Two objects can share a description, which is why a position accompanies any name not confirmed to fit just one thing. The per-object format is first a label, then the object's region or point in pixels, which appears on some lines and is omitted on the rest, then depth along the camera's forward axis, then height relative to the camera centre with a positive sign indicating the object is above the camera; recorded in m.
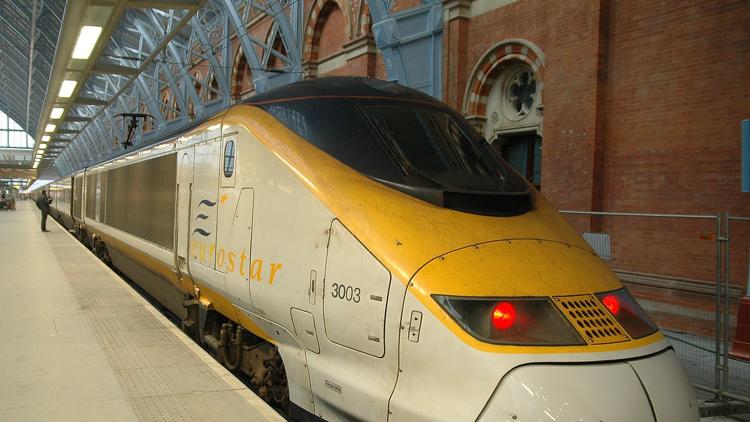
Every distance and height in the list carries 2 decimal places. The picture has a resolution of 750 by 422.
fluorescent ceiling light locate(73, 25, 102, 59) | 8.79 +2.52
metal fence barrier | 5.11 -0.63
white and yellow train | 2.64 -0.35
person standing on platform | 20.77 -0.25
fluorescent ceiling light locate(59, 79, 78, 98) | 12.80 +2.53
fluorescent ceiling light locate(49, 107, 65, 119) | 17.22 +2.64
